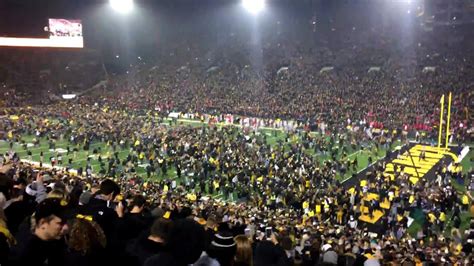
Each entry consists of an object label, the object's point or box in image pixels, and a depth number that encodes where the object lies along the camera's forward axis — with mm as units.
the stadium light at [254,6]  57638
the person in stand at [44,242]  3427
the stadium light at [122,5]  59094
